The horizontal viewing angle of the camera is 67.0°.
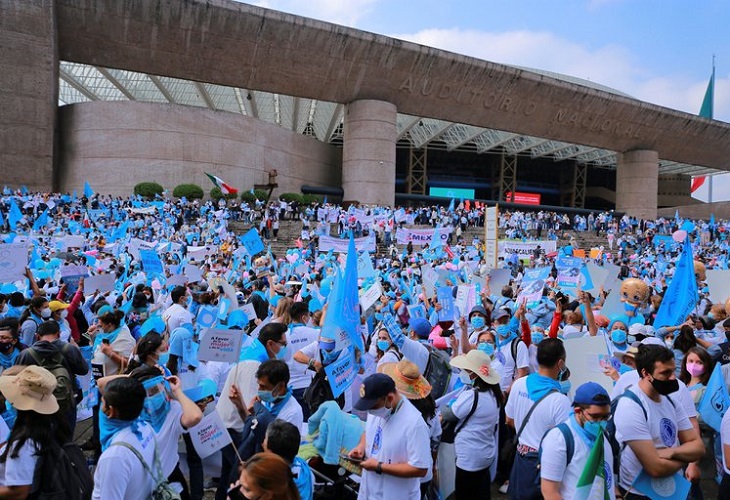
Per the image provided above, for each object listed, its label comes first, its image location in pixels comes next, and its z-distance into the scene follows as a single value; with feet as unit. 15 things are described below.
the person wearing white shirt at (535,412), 10.14
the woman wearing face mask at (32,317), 17.04
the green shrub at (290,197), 107.45
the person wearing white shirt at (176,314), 19.54
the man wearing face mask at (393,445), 9.21
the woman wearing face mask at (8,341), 14.21
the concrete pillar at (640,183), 141.08
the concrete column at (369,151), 108.47
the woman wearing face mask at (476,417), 11.78
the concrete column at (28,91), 84.58
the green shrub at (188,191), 95.61
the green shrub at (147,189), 94.99
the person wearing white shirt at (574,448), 8.30
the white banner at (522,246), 48.85
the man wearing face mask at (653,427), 8.97
